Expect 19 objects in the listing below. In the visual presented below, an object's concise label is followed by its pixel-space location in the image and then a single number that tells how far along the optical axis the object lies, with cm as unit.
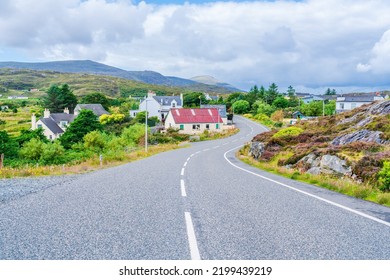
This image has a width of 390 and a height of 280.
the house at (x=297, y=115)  9002
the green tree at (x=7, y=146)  4116
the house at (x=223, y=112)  8465
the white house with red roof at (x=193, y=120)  7112
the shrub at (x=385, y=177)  1048
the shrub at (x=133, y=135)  5374
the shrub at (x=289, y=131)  3217
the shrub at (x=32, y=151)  4009
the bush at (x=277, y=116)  8650
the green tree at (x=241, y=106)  11381
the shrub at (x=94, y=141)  4821
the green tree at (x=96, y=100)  10012
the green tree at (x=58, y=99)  9706
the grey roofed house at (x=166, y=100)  9872
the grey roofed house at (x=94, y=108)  8724
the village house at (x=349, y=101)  8881
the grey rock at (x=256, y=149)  2651
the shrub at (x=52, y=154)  3891
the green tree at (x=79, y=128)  5506
